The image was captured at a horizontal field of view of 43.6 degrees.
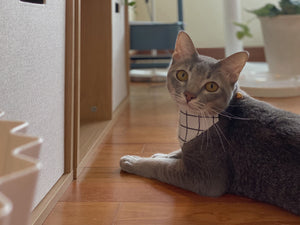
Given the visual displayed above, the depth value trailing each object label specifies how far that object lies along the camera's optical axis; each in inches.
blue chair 110.0
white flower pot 104.2
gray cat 37.7
